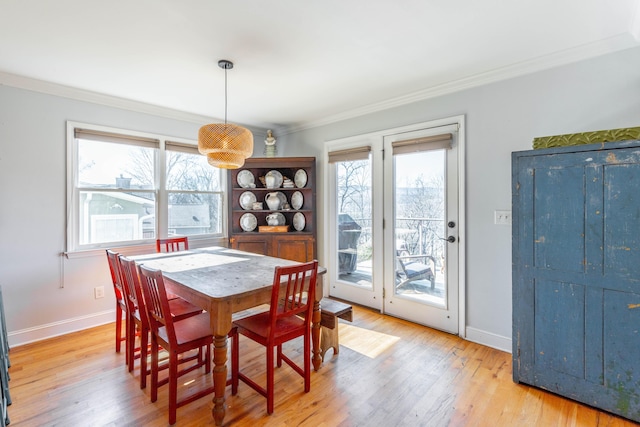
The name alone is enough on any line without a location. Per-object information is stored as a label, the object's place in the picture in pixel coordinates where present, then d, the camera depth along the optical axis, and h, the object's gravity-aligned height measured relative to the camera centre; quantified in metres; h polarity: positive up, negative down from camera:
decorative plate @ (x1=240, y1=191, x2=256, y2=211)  4.27 +0.17
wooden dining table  1.72 -0.45
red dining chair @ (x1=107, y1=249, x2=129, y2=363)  2.29 -0.62
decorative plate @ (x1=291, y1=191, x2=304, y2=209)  4.22 +0.18
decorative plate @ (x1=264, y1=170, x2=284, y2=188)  4.20 +0.49
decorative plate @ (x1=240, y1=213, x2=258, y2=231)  4.22 -0.12
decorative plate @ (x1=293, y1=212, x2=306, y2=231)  4.21 -0.11
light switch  2.59 -0.04
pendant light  2.35 +0.56
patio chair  3.14 -0.60
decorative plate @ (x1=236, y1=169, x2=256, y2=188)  4.23 +0.48
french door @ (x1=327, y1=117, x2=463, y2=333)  2.97 -0.10
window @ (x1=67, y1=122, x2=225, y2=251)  3.15 +0.28
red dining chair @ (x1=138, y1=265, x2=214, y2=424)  1.73 -0.74
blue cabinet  1.74 -0.38
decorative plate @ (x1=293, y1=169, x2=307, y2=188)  4.20 +0.48
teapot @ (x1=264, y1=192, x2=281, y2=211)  4.20 +0.17
